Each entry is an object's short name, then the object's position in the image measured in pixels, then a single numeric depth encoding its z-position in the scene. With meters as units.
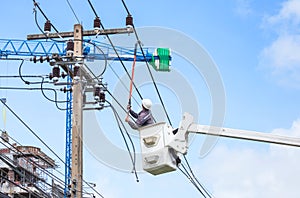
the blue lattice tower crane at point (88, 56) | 21.08
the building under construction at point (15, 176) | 59.73
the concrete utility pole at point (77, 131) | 19.89
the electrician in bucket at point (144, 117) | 11.18
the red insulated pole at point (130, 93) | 12.84
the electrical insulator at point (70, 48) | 19.69
